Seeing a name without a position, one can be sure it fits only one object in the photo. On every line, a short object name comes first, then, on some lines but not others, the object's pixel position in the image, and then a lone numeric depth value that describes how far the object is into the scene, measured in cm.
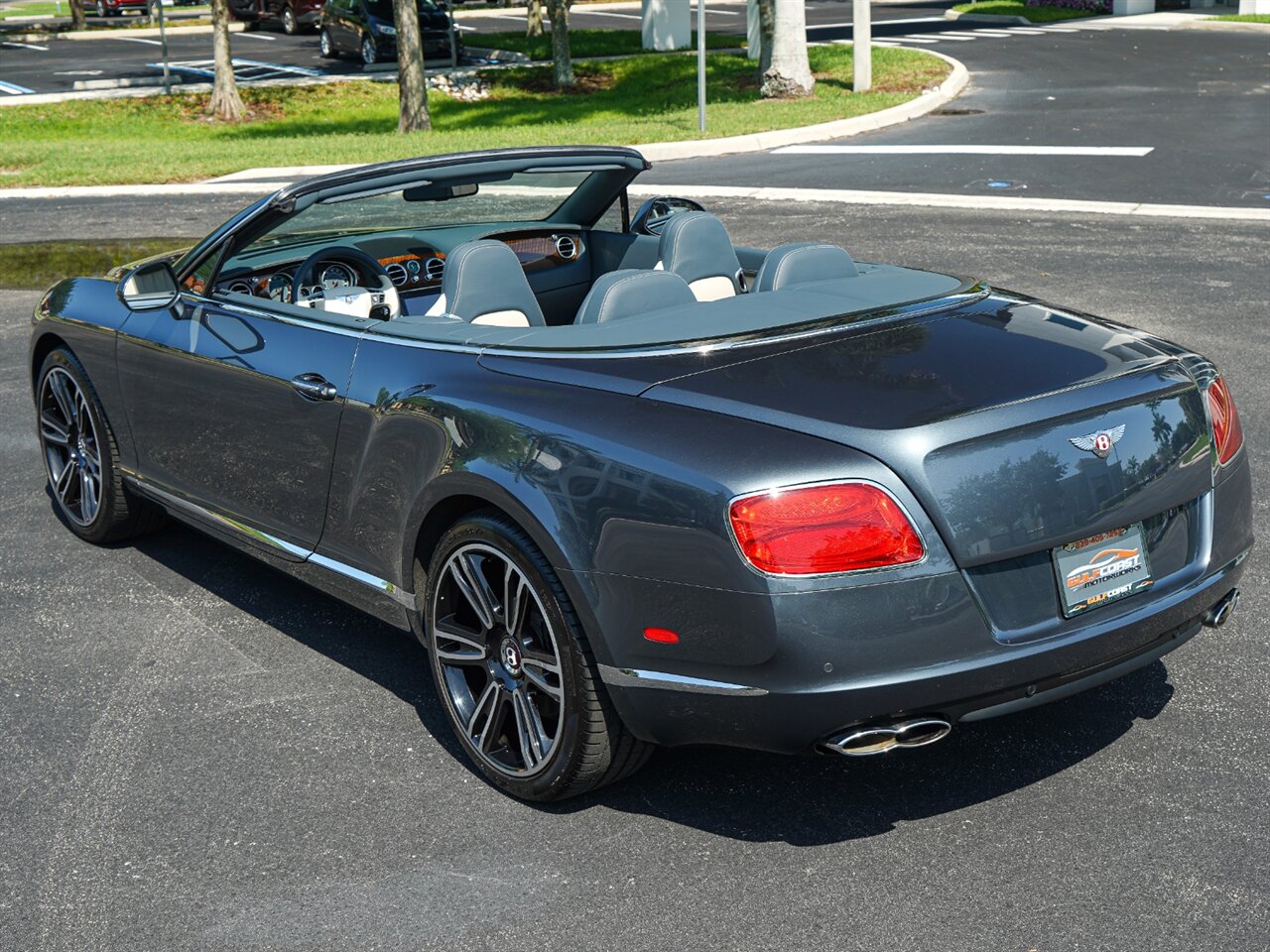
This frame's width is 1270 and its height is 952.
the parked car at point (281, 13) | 4425
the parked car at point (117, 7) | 5312
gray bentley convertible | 342
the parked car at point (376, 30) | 3538
